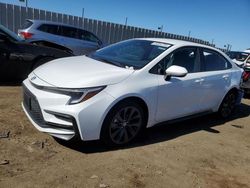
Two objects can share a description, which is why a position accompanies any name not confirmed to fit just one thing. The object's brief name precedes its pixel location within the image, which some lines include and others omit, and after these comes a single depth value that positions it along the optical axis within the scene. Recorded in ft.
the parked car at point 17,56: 14.34
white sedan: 8.05
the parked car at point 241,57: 22.73
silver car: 23.57
